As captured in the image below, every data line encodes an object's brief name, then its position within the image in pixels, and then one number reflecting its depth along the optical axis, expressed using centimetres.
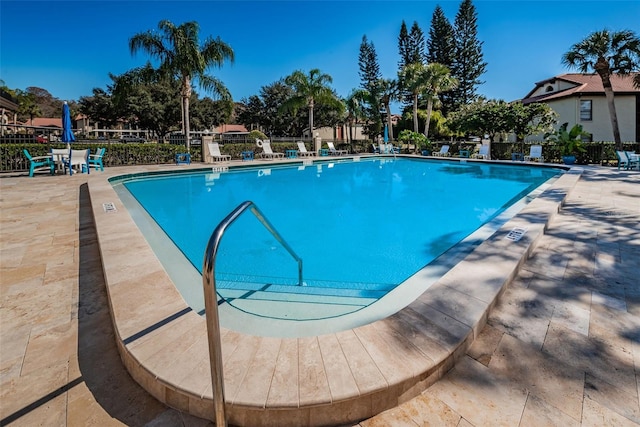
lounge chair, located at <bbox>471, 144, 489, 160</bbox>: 1703
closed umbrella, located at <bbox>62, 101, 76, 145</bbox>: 1092
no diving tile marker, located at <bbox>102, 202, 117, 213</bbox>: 501
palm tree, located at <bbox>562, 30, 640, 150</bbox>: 1455
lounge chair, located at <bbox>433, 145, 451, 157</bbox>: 1919
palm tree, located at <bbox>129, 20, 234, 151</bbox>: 1547
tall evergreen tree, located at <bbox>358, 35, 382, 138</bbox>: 3438
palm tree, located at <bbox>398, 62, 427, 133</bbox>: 2322
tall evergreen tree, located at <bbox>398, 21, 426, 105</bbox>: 3300
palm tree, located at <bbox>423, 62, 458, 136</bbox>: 2323
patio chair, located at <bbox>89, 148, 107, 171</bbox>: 1170
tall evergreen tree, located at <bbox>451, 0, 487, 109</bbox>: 3147
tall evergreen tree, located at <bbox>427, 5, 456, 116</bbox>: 3177
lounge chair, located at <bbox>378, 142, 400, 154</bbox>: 2092
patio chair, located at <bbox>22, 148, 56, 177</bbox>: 1030
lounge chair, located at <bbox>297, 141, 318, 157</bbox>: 1998
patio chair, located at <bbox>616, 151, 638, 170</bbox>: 1154
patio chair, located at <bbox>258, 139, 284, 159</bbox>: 1833
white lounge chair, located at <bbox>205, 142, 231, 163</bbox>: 1552
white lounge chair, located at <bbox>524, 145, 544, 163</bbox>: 1457
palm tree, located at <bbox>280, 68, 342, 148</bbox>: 2156
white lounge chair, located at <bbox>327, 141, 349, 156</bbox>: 2127
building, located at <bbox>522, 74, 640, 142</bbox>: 2161
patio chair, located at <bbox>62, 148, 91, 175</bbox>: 1052
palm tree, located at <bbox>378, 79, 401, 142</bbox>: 2545
